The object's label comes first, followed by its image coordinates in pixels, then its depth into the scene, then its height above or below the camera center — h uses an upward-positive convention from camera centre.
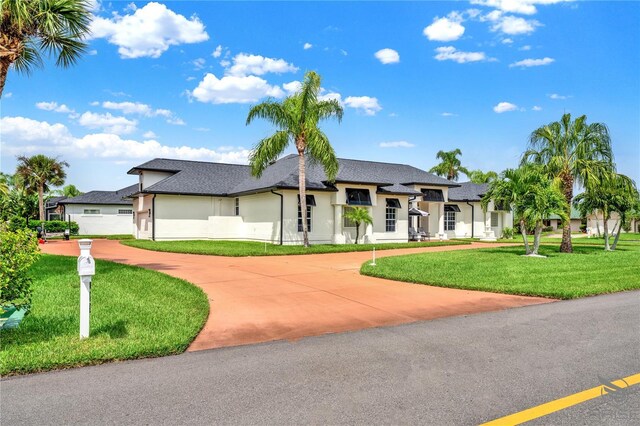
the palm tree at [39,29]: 10.38 +5.15
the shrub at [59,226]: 41.19 -0.55
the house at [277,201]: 26.77 +1.35
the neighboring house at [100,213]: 42.69 +0.78
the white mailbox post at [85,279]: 5.59 -0.81
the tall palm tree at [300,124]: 22.36 +5.24
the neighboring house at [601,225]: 53.14 -0.83
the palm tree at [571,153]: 20.91 +3.40
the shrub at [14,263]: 5.35 -0.55
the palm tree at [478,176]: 53.55 +5.95
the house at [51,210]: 53.38 +1.40
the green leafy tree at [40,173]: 43.94 +5.06
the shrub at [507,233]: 37.81 -1.24
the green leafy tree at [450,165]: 50.47 +6.60
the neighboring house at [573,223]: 63.19 -0.62
